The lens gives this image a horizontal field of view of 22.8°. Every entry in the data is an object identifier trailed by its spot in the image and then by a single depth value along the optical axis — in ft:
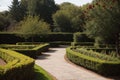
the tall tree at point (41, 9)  247.29
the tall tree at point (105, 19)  73.87
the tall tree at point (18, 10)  266.16
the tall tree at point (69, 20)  215.72
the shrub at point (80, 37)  152.46
